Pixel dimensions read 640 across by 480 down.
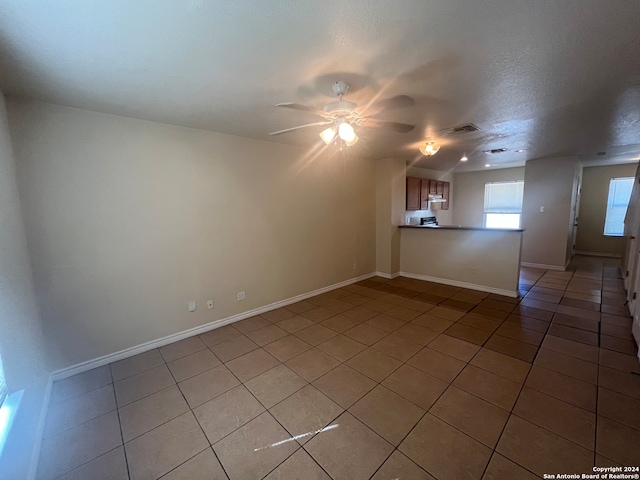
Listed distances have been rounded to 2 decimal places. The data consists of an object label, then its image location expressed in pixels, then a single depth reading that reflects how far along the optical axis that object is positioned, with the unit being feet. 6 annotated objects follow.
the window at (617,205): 19.45
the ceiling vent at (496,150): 14.65
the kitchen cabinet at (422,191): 18.54
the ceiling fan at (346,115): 6.17
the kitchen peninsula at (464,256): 13.25
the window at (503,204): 22.74
